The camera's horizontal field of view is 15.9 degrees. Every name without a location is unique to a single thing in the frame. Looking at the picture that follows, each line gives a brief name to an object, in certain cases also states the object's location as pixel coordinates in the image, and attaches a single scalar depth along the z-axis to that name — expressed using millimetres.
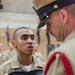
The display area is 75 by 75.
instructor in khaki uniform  1063
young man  2946
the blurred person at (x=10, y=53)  6292
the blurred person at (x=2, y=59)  5062
